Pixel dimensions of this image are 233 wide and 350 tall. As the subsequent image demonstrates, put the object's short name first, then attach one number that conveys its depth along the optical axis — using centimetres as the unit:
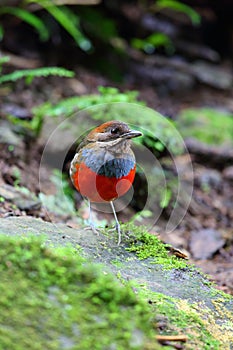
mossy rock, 475
